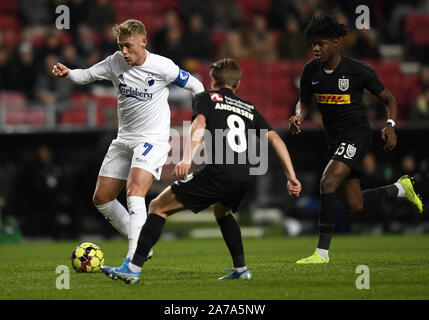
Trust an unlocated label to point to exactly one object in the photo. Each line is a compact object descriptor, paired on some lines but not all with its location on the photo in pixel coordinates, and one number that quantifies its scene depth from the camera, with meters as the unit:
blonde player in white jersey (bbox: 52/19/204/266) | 7.41
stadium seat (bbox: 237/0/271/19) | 20.73
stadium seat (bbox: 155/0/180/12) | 20.19
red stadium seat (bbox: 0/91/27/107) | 15.82
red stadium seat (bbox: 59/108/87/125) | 16.03
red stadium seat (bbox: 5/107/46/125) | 15.88
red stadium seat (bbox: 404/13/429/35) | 19.53
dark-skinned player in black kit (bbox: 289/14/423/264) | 8.04
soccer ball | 7.72
